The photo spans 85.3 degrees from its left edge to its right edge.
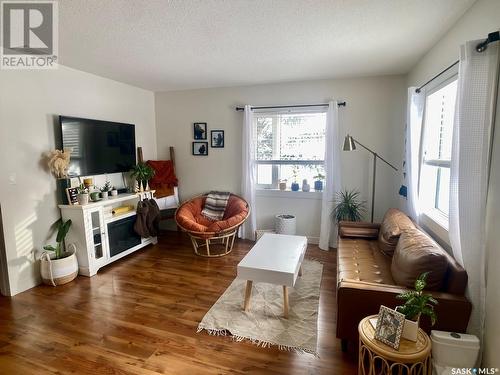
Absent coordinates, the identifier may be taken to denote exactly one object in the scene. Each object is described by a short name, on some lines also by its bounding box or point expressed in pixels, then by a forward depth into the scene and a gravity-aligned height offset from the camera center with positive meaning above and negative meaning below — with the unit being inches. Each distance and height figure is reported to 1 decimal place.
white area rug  81.4 -53.5
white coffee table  89.3 -36.7
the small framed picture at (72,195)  121.8 -16.8
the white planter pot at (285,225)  158.6 -39.0
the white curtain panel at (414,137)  112.5 +8.8
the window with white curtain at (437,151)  96.9 +2.9
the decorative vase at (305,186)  163.3 -16.8
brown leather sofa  64.1 -33.7
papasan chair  144.6 -36.4
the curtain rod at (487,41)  58.5 +25.7
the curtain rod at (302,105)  151.0 +30.2
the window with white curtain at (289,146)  159.5 +7.4
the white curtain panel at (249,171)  164.4 -8.1
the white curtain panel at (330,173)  150.1 -8.4
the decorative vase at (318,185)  161.2 -16.0
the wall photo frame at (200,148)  180.6 +6.2
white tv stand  122.1 -34.6
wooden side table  54.1 -39.3
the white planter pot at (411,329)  57.0 -36.0
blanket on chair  168.9 -29.8
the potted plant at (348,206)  149.0 -26.8
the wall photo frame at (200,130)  179.3 +18.3
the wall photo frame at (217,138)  176.2 +12.8
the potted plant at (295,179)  165.0 -13.0
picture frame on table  55.7 -35.2
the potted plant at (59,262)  113.8 -44.2
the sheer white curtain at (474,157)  62.2 +0.3
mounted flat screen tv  126.2 +6.5
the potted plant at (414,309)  57.2 -32.2
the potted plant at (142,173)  156.0 -9.1
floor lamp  129.3 +3.6
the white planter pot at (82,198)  123.3 -18.5
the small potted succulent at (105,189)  138.1 -16.9
